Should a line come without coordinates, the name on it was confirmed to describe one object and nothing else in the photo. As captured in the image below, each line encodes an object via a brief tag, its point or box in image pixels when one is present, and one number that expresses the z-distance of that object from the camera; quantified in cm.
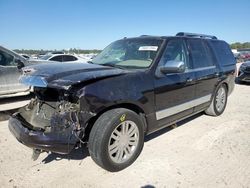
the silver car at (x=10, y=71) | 702
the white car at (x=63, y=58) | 1500
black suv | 279
